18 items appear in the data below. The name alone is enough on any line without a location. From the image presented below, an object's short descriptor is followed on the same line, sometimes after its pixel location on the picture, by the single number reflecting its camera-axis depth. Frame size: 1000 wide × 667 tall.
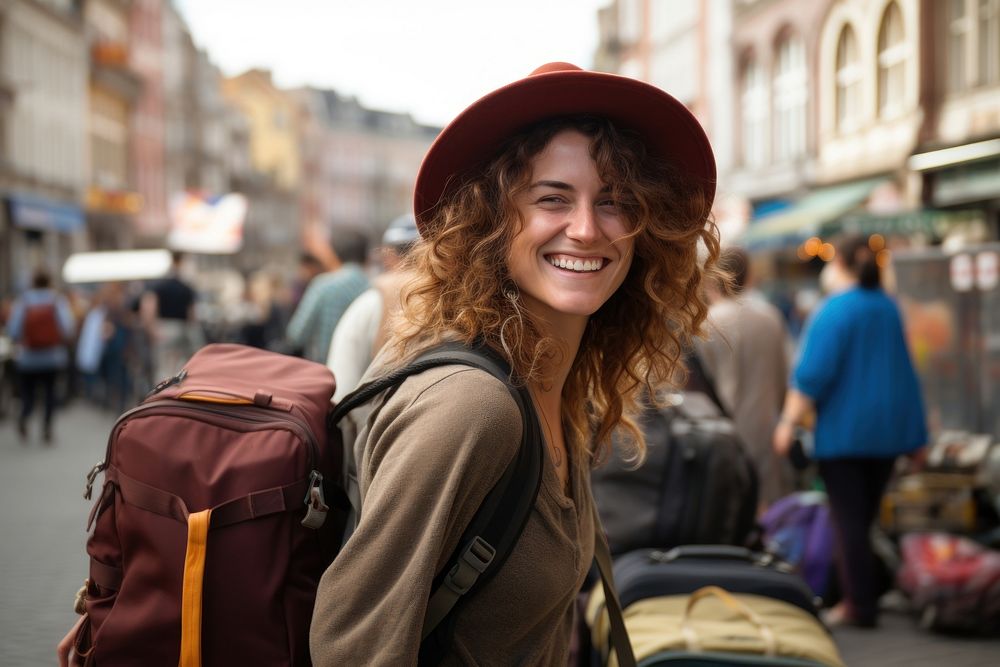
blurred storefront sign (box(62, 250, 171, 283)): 25.80
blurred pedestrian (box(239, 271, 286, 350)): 19.39
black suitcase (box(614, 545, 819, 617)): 3.41
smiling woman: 1.77
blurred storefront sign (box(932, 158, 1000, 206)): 17.00
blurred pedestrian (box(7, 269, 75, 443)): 14.02
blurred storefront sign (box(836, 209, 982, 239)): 18.48
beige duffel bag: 3.06
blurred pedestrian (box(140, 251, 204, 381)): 14.38
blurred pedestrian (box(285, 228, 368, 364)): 6.90
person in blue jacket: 5.78
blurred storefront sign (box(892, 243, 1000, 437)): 8.56
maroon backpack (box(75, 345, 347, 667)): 1.99
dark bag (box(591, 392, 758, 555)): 4.02
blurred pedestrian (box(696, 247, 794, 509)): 6.38
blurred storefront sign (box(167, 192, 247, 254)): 32.81
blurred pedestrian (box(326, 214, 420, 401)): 4.58
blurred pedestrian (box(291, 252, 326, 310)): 11.28
